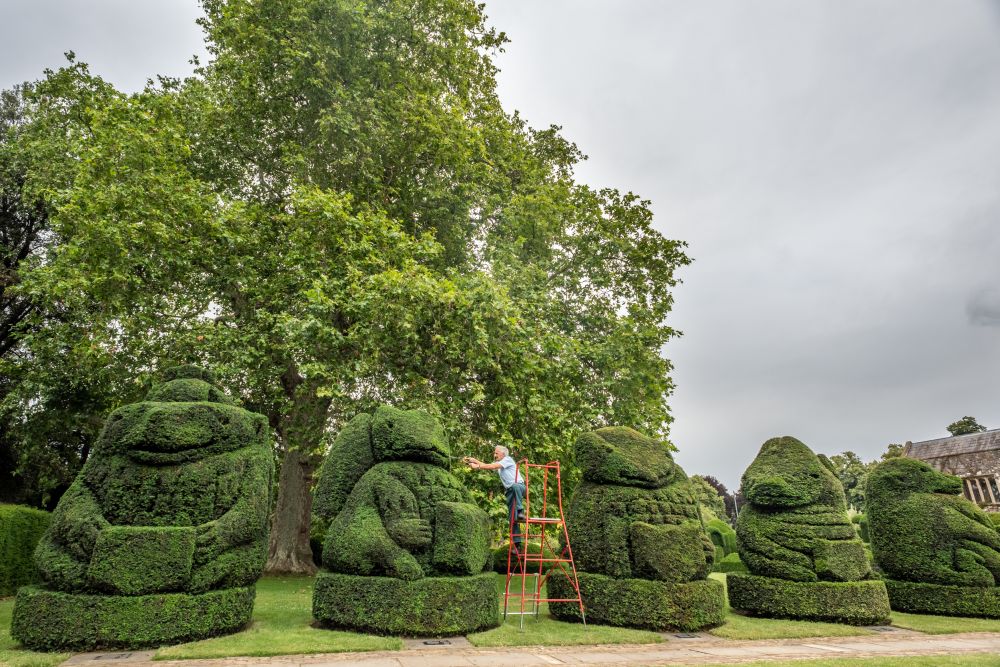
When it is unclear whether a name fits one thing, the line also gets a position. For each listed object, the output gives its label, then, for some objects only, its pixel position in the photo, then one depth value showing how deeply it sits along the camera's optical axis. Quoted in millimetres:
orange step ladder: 9359
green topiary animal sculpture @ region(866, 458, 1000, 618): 11156
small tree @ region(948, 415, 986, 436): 60531
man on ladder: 9992
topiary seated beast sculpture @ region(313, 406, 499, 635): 8086
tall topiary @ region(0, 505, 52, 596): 12367
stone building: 37594
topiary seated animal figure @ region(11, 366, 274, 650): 7031
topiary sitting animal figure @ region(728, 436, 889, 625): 10250
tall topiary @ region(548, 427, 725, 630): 9266
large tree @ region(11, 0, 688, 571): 13547
